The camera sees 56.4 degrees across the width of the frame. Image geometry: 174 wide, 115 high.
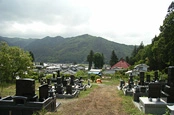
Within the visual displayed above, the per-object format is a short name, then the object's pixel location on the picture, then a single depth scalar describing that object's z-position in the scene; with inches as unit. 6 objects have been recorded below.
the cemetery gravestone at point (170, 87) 408.0
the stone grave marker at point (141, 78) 689.5
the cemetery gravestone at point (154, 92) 415.1
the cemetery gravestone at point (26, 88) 377.2
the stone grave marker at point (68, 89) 626.6
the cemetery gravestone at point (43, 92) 427.5
